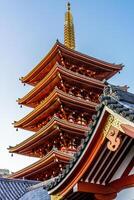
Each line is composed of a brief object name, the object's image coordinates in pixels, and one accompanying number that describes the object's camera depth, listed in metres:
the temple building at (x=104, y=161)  6.48
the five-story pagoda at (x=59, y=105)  25.05
